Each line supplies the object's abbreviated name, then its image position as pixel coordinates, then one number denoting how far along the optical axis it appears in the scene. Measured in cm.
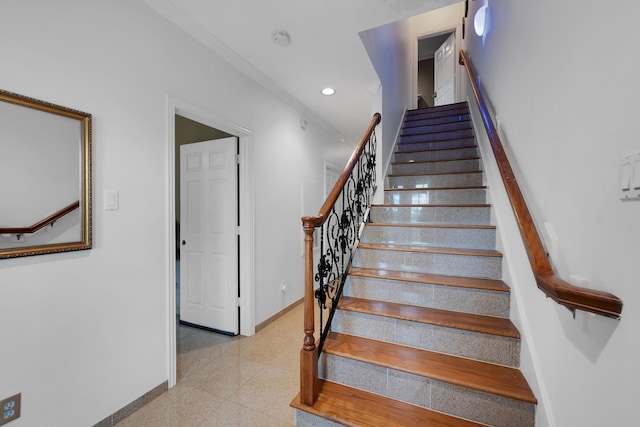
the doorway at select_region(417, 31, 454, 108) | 756
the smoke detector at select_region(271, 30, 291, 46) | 211
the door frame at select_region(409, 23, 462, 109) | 534
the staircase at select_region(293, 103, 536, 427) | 137
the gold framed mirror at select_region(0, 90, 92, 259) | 121
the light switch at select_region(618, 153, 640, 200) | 68
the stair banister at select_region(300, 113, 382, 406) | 149
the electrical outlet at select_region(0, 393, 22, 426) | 121
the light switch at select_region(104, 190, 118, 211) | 157
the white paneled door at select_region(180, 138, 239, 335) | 273
